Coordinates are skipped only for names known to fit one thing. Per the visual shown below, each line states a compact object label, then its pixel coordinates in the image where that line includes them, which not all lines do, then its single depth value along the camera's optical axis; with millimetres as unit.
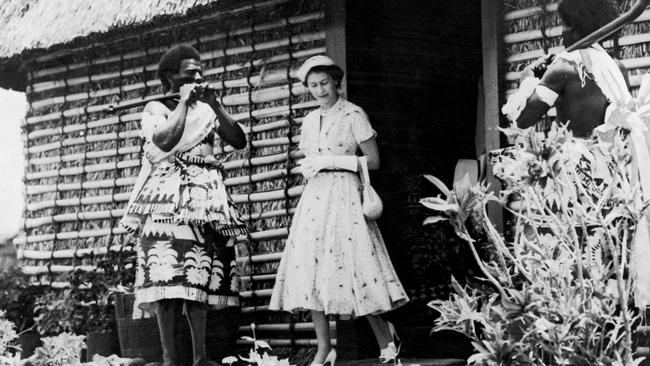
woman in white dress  5820
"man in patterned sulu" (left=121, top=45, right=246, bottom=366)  5914
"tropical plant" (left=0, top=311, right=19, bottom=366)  5337
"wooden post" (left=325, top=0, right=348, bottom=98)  6504
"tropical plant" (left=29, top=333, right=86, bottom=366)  4188
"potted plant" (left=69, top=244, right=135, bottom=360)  7082
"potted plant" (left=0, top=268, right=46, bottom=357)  7984
